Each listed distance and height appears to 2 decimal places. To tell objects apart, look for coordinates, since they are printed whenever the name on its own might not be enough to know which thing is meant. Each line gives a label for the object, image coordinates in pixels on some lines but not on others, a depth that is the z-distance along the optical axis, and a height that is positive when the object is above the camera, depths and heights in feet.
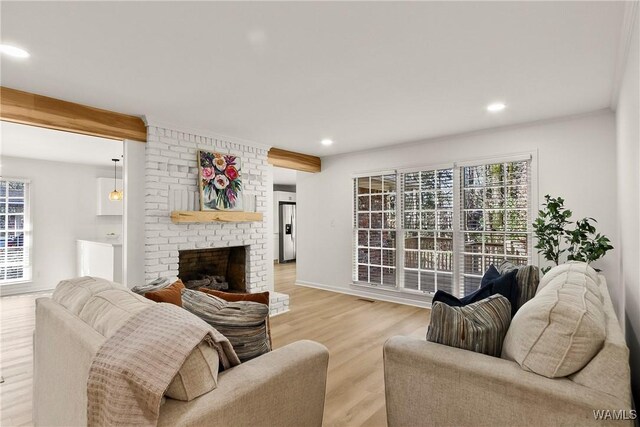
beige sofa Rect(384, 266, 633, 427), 3.61 -2.06
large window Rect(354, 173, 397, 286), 17.65 -0.70
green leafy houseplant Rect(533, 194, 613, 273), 10.67 -0.74
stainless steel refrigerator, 32.32 -1.49
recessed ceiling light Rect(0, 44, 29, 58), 7.32 +3.66
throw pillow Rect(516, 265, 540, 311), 7.05 -1.43
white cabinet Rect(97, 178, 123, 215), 22.24 +1.31
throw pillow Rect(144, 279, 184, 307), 5.94 -1.39
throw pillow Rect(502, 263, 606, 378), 3.85 -1.40
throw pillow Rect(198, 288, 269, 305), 5.54 -1.32
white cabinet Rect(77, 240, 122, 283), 15.71 -2.23
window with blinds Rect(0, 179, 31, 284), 19.49 -0.85
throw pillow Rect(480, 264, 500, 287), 8.42 -1.49
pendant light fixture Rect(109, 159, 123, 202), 20.70 +1.33
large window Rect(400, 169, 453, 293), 15.57 -0.64
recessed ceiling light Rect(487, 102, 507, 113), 11.19 +3.67
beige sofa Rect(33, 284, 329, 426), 3.75 -2.11
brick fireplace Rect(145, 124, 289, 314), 12.54 +0.25
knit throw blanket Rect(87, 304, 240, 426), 3.29 -1.52
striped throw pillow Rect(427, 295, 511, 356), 4.89 -1.61
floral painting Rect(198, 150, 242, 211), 13.85 +1.50
